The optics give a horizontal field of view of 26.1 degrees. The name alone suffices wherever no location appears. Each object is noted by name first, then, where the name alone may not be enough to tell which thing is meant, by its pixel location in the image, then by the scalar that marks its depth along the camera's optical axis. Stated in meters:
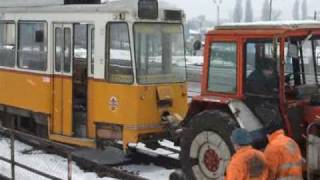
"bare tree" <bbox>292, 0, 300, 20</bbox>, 149.65
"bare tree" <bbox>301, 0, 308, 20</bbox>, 144.07
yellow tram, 11.55
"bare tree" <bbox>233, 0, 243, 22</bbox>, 147.65
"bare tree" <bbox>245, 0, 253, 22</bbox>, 145.77
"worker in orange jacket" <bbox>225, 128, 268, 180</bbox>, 5.85
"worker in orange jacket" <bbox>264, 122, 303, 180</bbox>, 6.27
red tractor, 8.46
